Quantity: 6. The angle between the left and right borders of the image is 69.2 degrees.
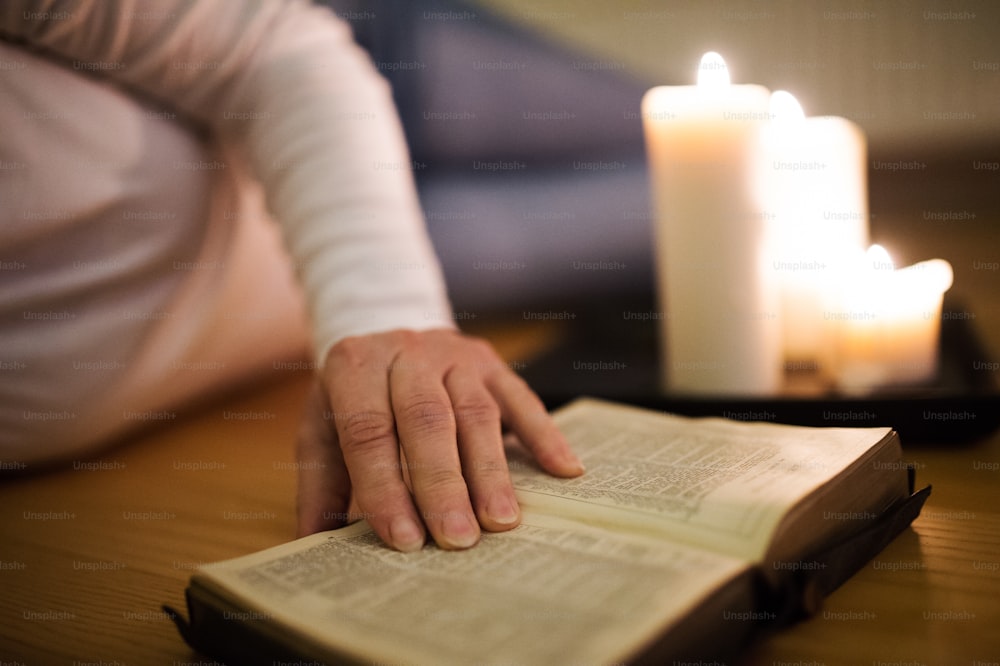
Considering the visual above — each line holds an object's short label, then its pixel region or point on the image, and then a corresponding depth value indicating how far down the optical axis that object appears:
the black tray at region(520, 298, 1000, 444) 0.55
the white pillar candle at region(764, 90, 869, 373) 0.68
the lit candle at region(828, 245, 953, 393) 0.58
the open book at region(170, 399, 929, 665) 0.28
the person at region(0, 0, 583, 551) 0.48
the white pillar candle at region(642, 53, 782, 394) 0.60
